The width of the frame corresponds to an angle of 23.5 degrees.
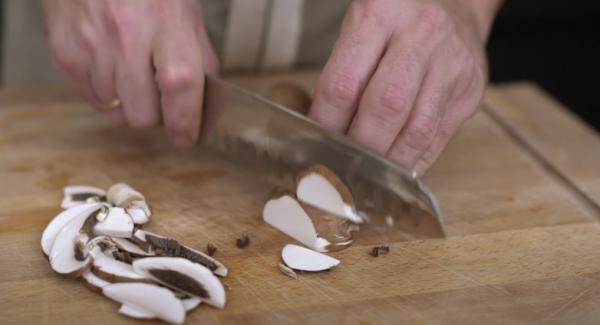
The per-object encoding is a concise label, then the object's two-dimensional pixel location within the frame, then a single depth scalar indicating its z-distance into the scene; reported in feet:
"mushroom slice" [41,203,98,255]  2.52
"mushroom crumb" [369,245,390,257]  2.54
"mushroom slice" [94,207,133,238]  2.50
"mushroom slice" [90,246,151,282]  2.40
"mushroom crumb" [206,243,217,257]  2.53
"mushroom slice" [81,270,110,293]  2.41
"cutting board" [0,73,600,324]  2.40
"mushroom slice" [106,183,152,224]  2.59
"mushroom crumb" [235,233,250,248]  2.55
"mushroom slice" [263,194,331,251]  2.55
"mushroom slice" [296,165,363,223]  2.59
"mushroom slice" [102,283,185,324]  2.34
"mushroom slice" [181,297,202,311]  2.37
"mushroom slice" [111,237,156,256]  2.48
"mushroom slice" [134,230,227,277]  2.45
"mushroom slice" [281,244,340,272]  2.49
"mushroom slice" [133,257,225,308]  2.38
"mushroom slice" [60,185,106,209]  2.67
